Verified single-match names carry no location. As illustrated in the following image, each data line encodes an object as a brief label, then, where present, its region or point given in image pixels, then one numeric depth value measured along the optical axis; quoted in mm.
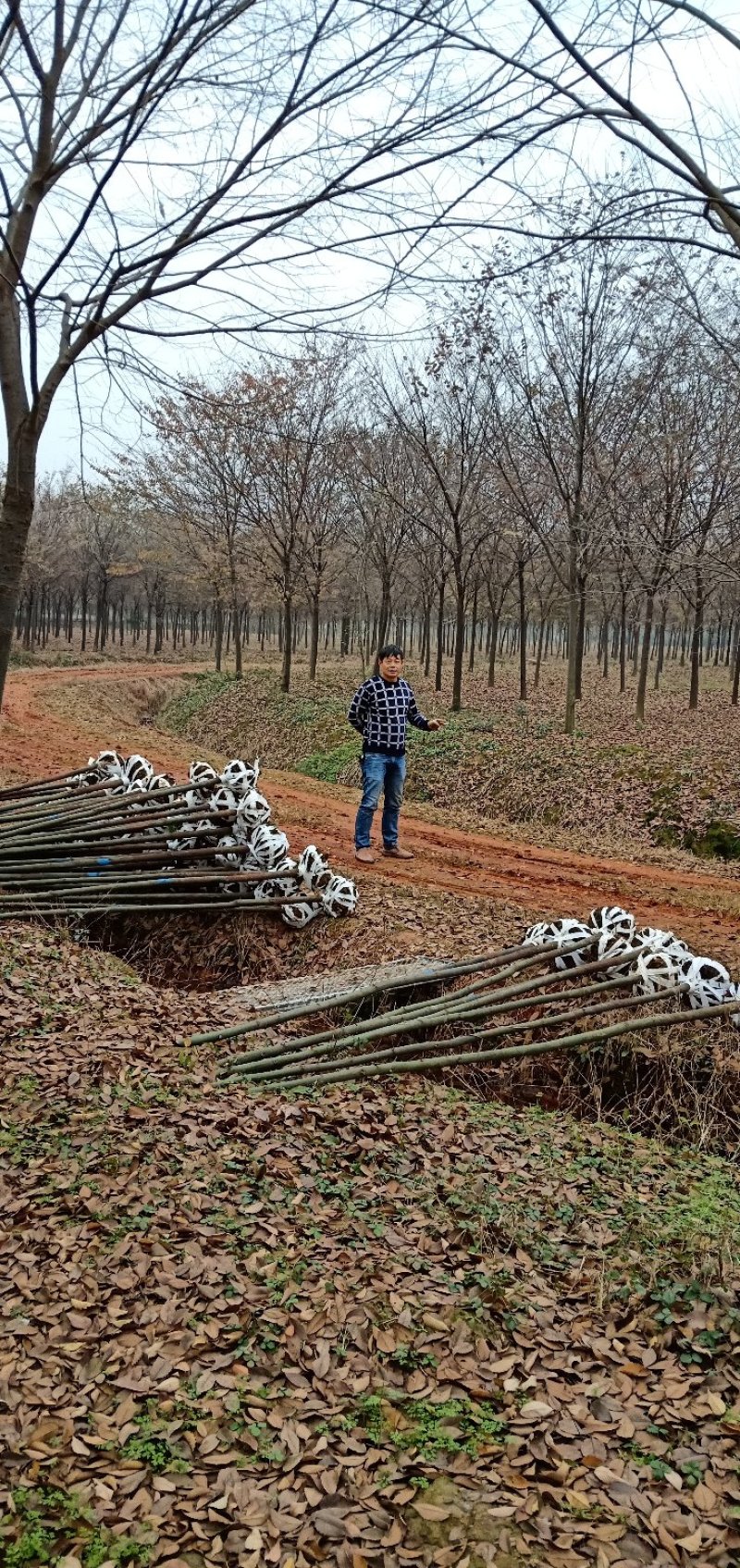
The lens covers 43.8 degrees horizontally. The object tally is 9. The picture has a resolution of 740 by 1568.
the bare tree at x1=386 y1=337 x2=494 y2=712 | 20438
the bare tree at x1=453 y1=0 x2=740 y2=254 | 3682
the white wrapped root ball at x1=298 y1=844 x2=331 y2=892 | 8164
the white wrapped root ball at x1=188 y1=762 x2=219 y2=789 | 8656
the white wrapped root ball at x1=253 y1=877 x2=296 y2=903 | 8156
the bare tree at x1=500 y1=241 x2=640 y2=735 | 17141
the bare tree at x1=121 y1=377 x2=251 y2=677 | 25156
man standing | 9734
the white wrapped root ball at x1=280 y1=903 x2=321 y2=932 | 8031
